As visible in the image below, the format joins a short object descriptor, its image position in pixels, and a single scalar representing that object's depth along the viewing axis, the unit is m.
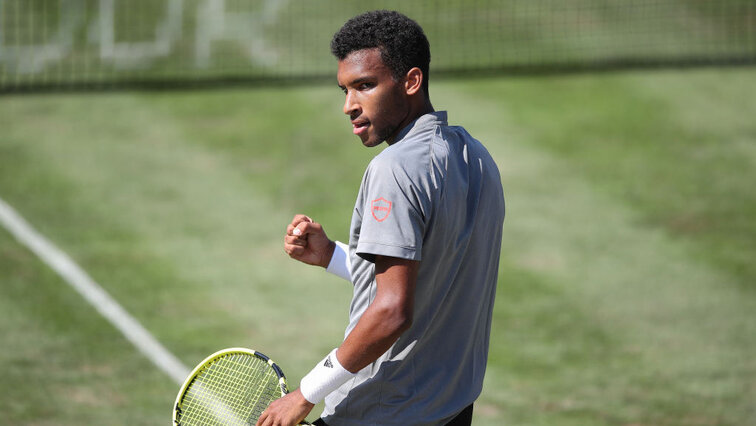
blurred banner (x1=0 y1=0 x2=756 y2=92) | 29.81
